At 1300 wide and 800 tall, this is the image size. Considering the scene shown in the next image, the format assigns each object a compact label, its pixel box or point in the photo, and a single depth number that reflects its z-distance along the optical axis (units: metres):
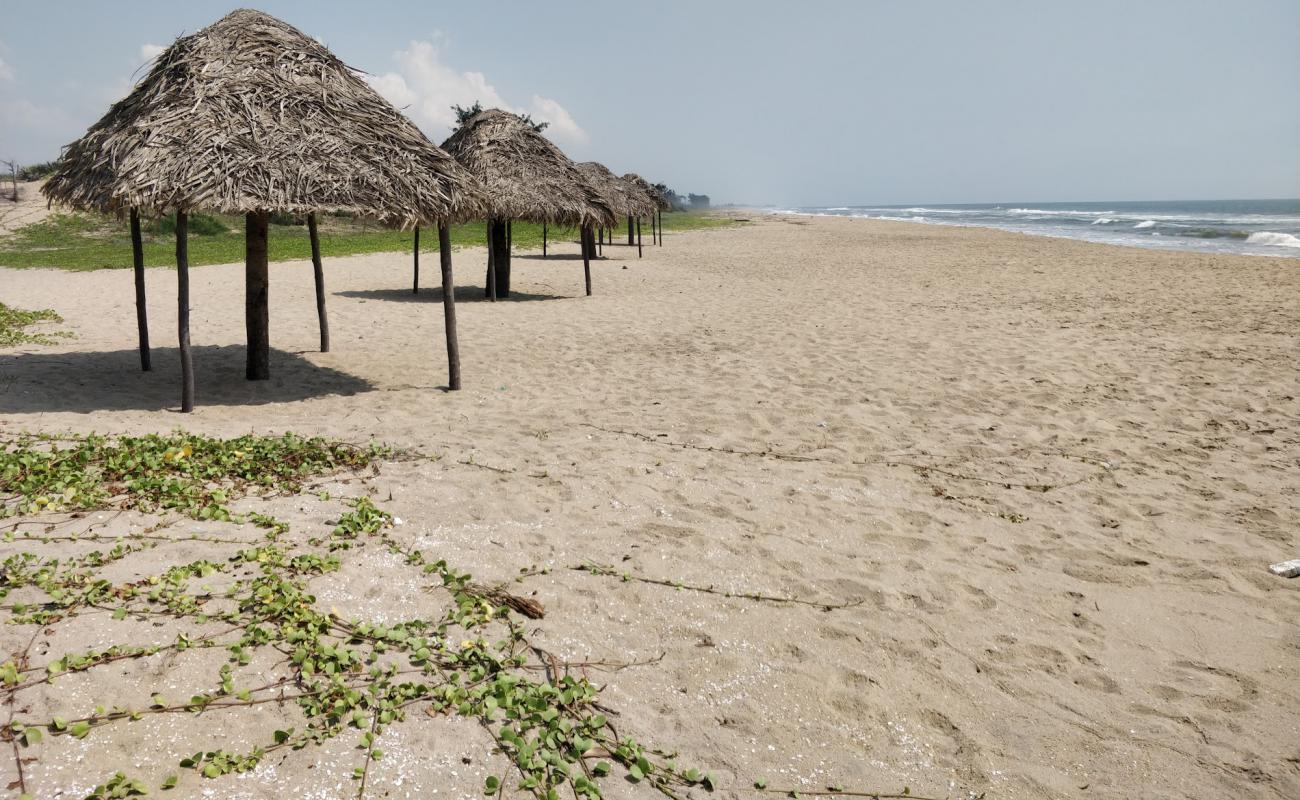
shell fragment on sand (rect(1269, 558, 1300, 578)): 4.21
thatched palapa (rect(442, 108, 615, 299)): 13.09
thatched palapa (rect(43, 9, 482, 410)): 6.32
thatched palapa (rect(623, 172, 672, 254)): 23.73
